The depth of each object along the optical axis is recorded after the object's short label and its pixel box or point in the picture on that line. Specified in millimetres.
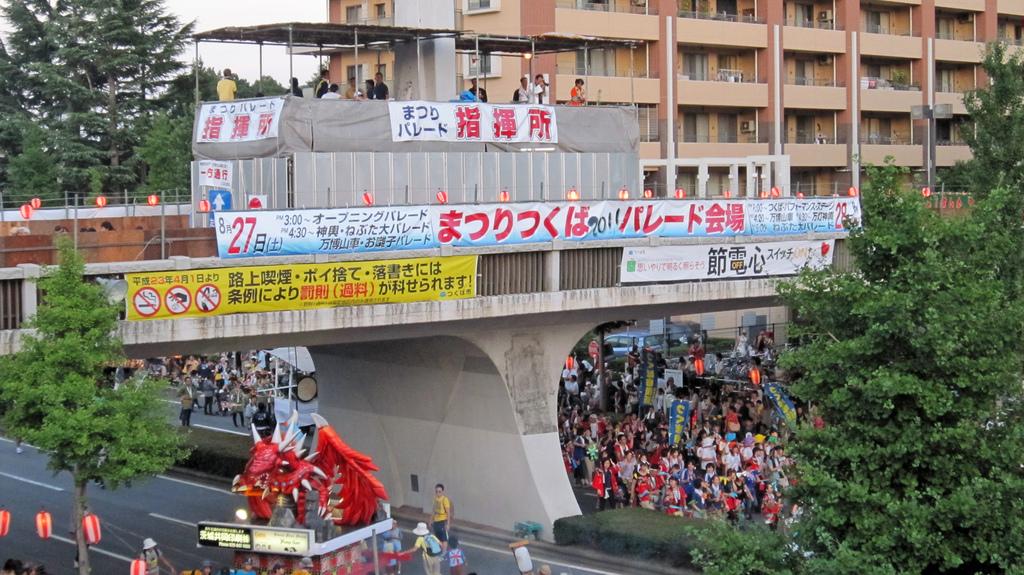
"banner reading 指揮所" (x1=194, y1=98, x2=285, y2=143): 27094
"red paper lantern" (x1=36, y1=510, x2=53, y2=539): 22500
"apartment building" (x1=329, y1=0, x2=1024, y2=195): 51156
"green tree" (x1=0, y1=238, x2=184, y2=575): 19672
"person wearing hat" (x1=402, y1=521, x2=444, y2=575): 23578
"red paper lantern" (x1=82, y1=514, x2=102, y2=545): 20938
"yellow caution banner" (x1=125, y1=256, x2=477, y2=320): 21750
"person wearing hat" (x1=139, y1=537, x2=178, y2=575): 22922
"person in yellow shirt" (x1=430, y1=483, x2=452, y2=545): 26062
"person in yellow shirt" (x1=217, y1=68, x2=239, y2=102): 28359
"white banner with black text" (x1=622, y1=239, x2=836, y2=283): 28266
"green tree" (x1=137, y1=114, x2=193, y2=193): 49250
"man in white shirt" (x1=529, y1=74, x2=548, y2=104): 31281
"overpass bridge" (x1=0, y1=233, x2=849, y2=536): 24844
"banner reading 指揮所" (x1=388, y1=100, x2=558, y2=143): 28406
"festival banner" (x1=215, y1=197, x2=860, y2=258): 23047
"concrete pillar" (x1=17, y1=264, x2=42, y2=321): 20703
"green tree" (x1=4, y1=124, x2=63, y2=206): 51312
